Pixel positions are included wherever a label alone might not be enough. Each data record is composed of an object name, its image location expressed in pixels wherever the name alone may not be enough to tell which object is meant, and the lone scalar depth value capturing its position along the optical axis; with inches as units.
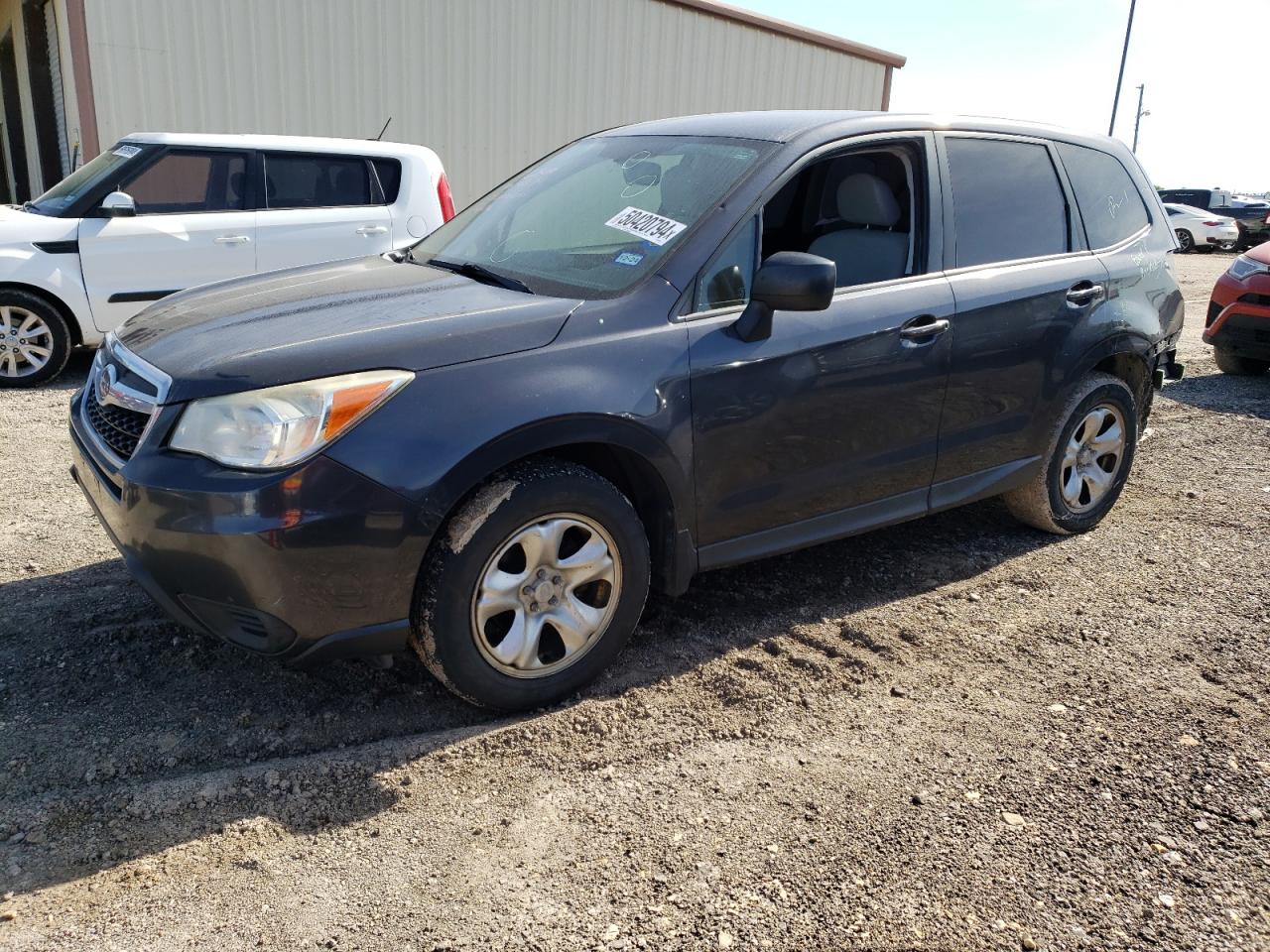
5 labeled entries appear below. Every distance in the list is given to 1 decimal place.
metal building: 408.2
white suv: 274.2
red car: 324.2
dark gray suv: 103.1
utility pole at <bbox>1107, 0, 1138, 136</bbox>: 1456.7
